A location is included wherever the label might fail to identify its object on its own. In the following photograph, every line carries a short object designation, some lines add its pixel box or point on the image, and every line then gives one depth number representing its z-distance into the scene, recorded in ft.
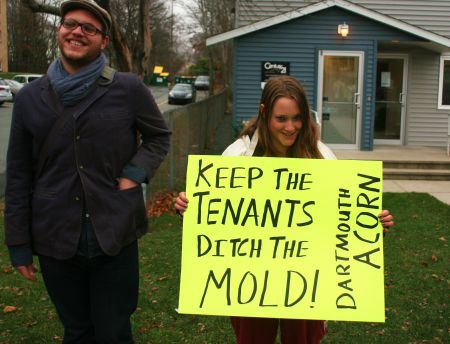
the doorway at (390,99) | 43.98
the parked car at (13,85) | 112.78
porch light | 39.70
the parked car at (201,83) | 181.42
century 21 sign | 40.78
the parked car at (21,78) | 126.37
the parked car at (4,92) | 100.27
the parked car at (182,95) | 121.70
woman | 8.43
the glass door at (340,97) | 40.81
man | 7.77
